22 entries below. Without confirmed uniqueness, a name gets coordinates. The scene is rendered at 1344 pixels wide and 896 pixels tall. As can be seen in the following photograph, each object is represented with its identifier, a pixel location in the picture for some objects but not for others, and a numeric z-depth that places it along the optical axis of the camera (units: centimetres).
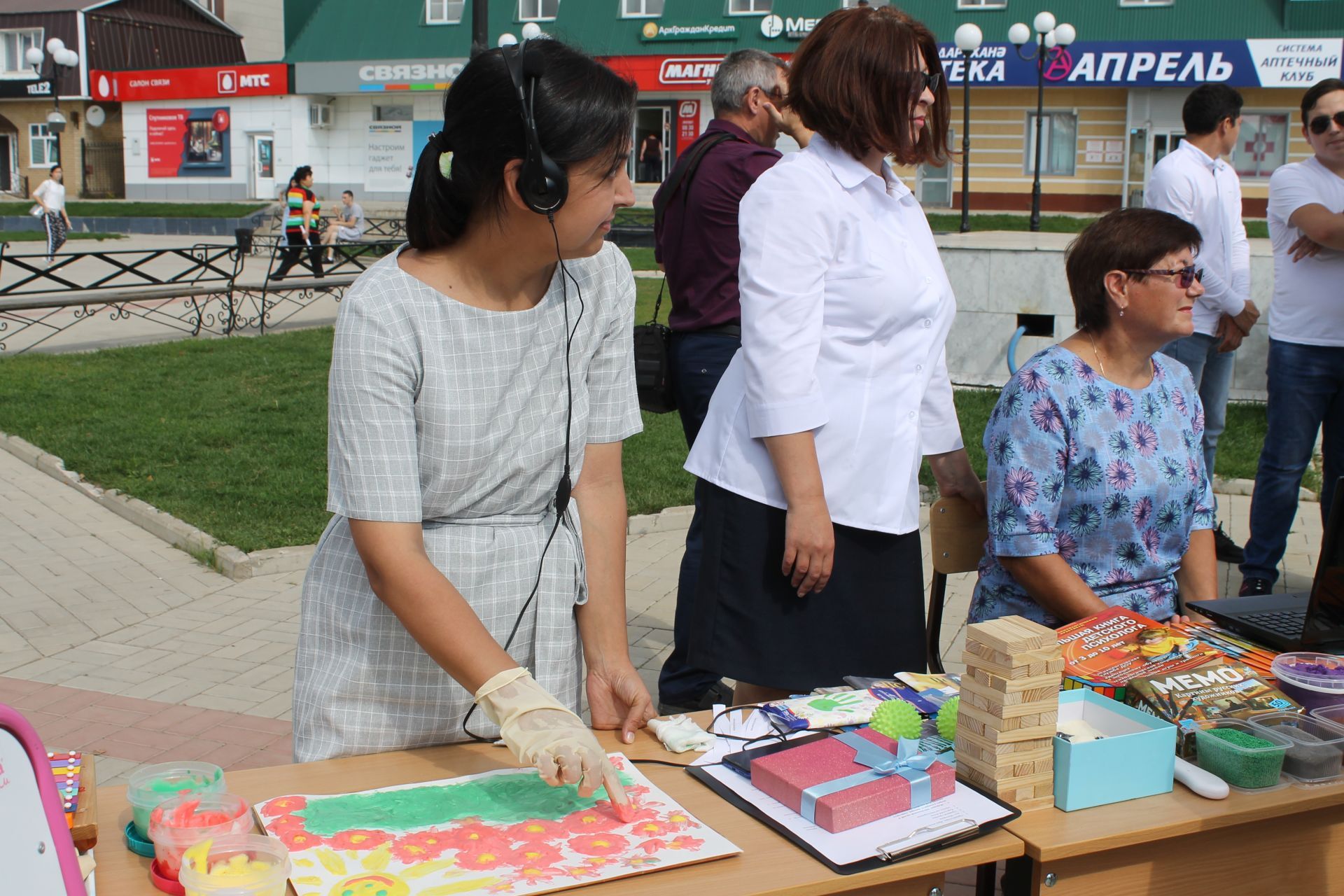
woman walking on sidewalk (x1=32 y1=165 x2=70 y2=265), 2362
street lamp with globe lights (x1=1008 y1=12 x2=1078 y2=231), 2070
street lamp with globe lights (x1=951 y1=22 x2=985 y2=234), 1761
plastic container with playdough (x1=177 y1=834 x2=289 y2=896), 152
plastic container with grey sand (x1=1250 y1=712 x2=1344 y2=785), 202
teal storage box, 188
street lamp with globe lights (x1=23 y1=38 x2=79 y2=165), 2902
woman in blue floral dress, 284
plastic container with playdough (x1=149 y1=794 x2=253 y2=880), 162
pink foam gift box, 176
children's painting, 160
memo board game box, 209
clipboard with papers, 169
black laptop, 238
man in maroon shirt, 418
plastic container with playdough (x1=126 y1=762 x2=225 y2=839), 173
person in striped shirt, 1822
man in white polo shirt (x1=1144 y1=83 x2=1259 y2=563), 565
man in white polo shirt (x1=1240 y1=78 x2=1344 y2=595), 488
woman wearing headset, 178
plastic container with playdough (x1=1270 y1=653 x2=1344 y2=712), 220
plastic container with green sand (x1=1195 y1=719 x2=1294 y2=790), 197
